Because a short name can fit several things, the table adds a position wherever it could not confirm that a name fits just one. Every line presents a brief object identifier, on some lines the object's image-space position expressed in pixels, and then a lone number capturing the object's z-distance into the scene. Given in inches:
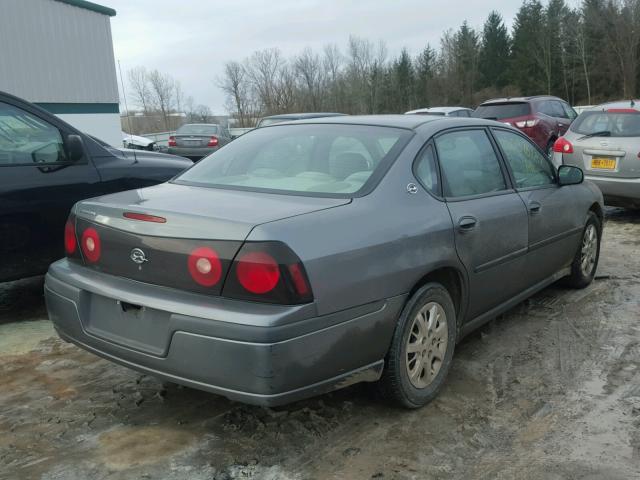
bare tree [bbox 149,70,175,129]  2611.2
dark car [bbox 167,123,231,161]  646.5
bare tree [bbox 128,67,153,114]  2518.2
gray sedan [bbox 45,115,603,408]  94.0
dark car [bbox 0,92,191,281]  166.6
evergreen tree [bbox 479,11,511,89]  2480.3
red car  530.9
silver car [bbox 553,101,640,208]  295.7
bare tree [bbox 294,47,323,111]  2500.0
